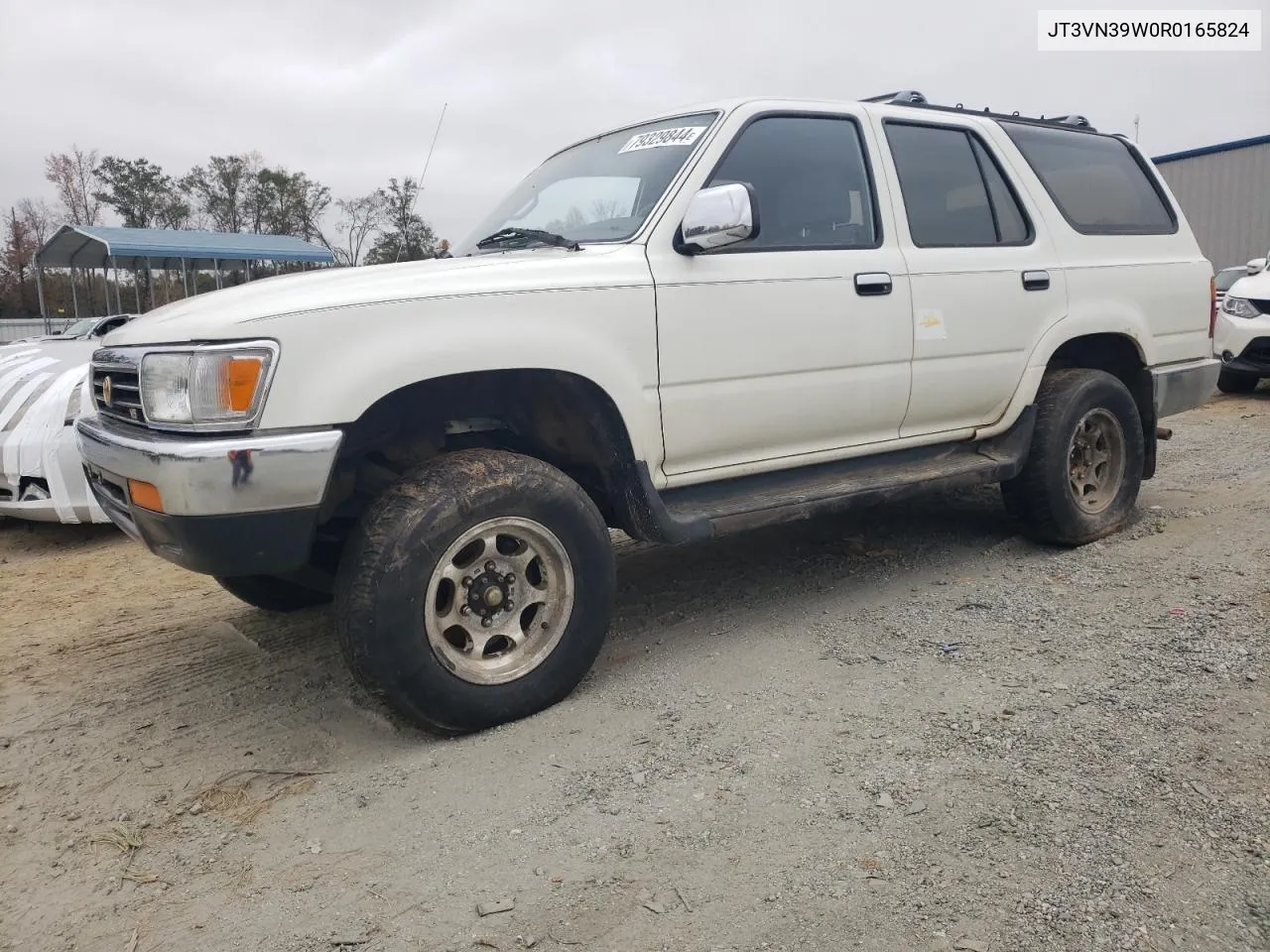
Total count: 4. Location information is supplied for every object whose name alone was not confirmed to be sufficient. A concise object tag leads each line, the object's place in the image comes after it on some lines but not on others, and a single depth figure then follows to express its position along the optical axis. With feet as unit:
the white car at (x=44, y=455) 19.02
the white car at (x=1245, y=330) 34.22
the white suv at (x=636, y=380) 8.92
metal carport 51.55
